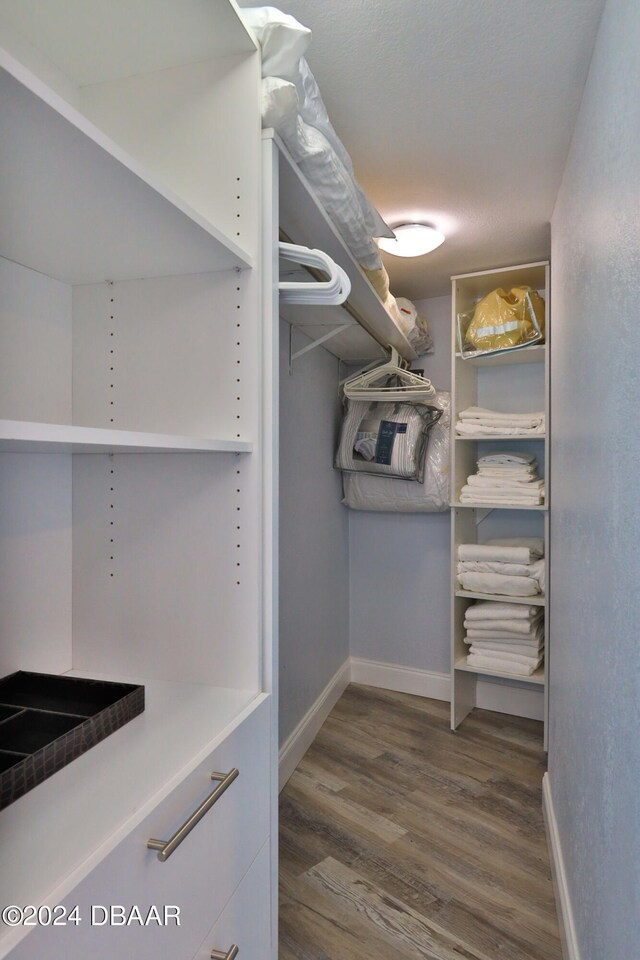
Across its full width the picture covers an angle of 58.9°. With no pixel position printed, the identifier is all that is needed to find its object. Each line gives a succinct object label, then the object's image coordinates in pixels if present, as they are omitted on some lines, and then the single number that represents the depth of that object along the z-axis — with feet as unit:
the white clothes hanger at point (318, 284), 4.08
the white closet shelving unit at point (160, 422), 3.14
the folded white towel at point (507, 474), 8.65
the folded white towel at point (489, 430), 8.56
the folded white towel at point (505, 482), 8.56
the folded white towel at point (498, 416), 8.57
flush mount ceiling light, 7.36
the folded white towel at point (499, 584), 8.52
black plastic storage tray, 2.64
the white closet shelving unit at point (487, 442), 8.91
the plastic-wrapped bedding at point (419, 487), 9.70
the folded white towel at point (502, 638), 8.66
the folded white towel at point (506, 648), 8.66
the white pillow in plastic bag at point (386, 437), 9.21
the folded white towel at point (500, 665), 8.62
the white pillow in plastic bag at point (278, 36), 3.49
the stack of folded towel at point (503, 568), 8.53
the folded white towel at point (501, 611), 8.61
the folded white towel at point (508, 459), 8.86
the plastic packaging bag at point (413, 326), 9.14
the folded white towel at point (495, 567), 8.54
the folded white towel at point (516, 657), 8.62
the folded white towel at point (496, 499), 8.48
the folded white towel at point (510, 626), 8.55
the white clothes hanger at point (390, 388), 8.96
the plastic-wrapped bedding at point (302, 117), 3.52
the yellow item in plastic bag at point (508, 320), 8.37
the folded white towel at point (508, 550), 8.60
